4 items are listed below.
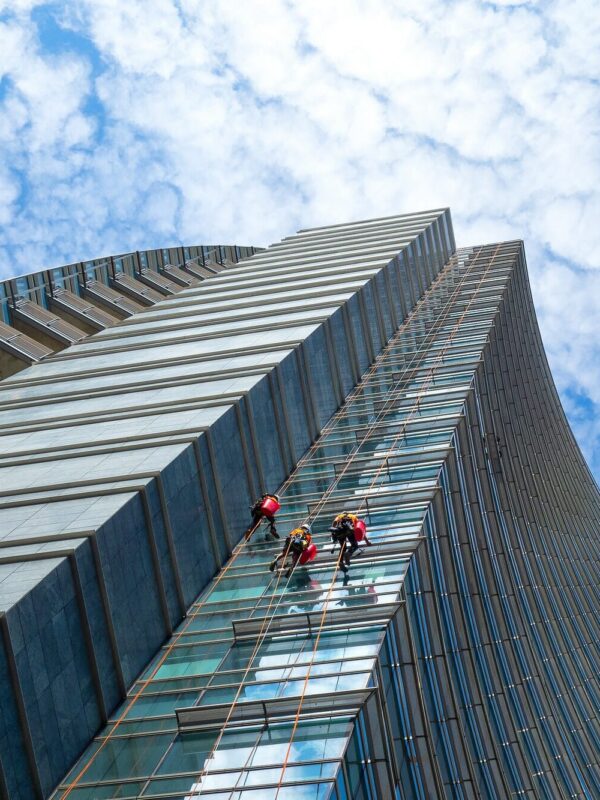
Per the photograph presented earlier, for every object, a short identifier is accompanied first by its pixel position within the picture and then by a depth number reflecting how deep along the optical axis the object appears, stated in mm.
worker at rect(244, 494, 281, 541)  26406
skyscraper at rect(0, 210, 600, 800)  18812
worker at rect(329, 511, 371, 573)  23969
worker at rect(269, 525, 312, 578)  24156
